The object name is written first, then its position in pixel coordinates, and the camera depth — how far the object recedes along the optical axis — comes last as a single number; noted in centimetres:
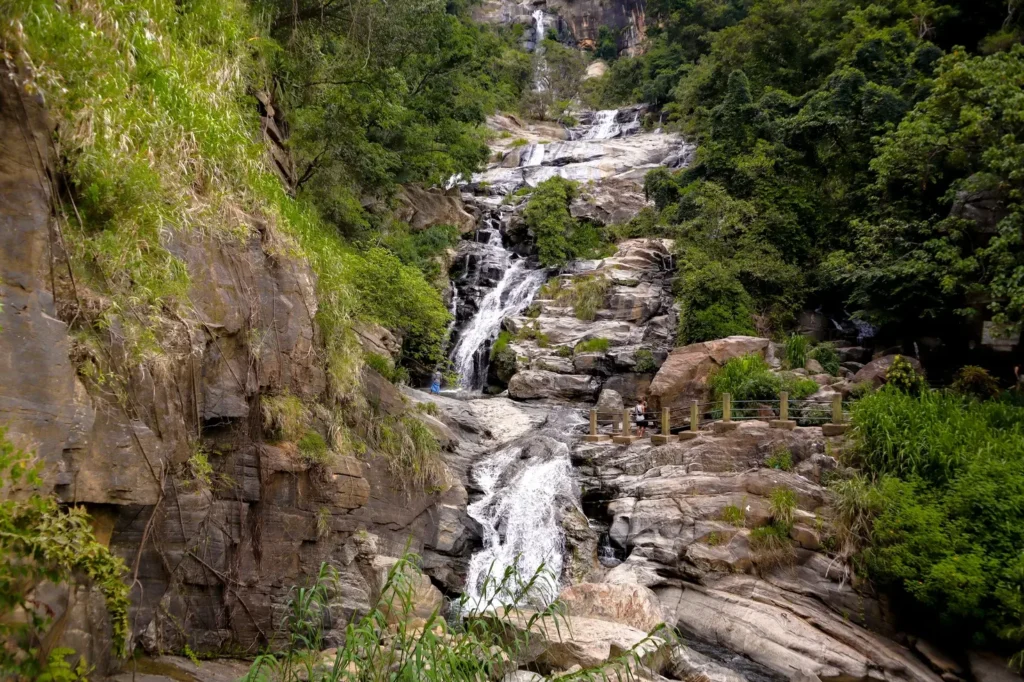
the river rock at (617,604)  937
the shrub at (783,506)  1143
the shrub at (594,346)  2070
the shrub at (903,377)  1476
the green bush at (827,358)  1803
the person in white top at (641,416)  1695
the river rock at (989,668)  918
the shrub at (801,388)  1547
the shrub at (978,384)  1420
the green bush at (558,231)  2648
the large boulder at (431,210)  2670
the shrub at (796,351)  1822
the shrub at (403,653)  395
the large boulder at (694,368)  1723
